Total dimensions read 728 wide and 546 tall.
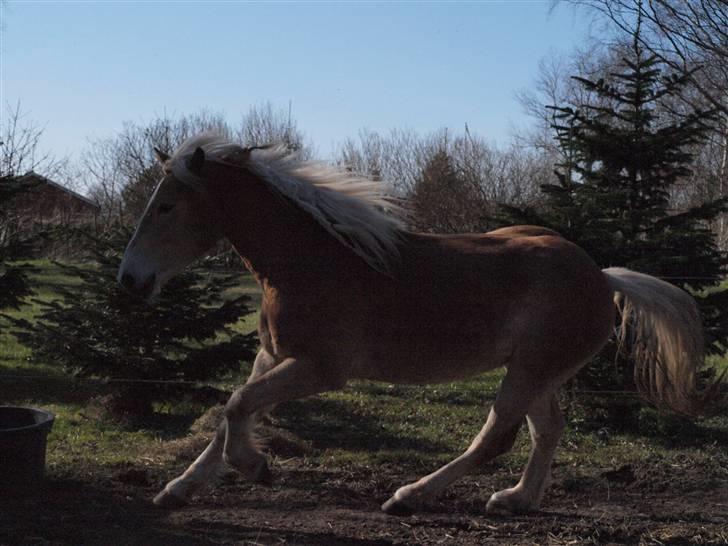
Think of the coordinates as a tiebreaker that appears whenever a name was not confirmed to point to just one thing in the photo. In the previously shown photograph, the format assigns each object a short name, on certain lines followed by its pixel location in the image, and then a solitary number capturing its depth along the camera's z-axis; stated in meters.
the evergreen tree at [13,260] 8.16
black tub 5.17
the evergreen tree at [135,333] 8.15
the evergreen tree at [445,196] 22.14
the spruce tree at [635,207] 7.99
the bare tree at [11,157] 15.70
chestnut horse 4.57
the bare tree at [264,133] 28.72
